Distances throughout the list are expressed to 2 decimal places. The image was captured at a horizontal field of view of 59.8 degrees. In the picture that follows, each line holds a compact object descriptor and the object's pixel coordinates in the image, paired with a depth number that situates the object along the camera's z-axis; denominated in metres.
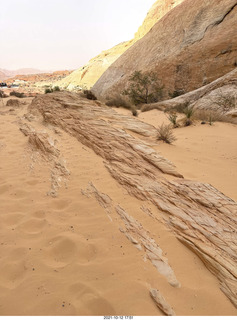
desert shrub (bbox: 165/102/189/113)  9.41
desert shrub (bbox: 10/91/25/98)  14.72
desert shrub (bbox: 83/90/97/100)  8.27
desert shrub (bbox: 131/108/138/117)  8.78
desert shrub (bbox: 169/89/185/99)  13.15
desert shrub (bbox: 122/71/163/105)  13.45
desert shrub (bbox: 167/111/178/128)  6.66
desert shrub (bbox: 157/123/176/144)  4.79
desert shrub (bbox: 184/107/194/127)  6.83
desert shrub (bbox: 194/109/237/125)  7.05
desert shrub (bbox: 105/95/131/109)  11.06
